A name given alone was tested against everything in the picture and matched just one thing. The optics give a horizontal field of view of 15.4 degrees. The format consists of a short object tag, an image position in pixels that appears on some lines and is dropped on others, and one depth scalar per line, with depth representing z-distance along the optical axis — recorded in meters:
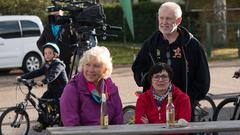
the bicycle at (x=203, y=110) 12.30
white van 27.55
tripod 11.56
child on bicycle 12.10
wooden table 6.61
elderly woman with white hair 7.46
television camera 11.41
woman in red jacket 7.56
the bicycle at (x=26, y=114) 12.50
